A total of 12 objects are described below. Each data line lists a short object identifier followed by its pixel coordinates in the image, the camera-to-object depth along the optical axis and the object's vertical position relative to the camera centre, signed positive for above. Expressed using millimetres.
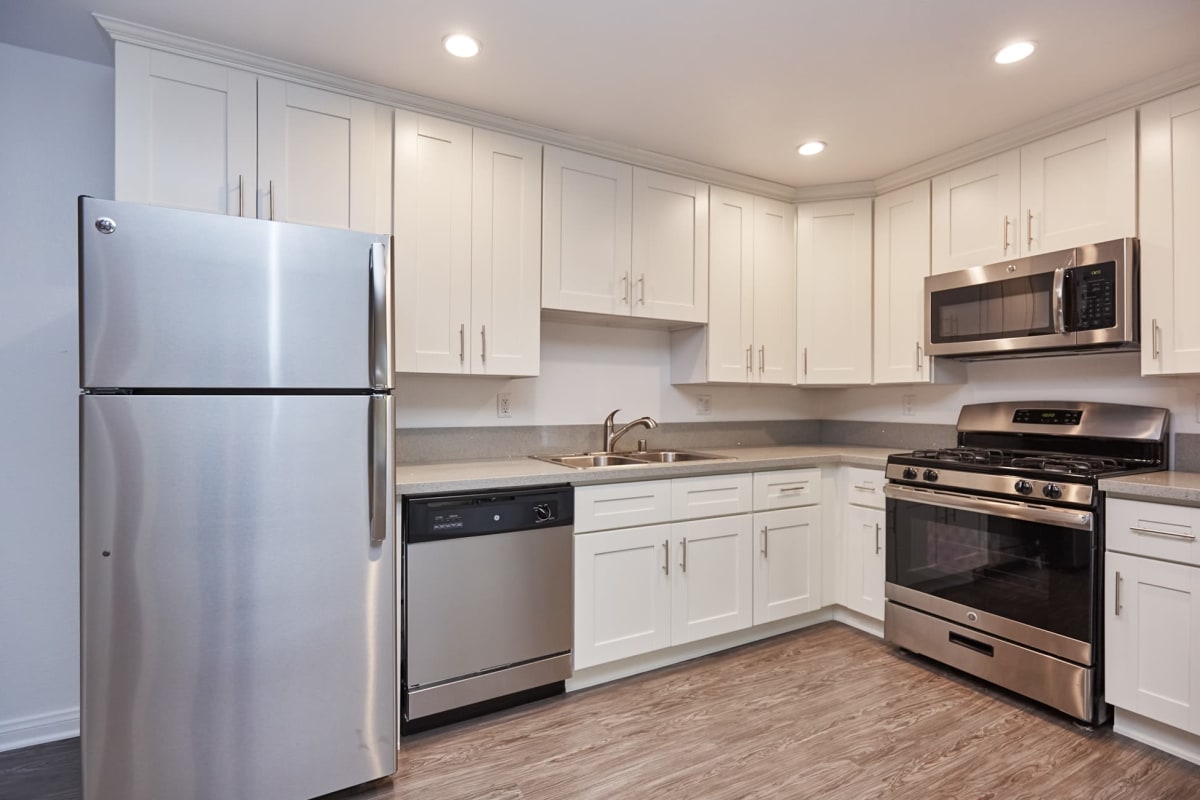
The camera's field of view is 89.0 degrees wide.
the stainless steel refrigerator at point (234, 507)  1540 -288
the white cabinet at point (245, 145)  1948 +881
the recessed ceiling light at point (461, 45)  2023 +1198
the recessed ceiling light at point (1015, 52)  2043 +1190
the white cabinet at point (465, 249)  2385 +621
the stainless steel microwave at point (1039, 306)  2336 +407
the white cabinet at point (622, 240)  2721 +760
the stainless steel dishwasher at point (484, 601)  2104 -734
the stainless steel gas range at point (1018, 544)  2191 -577
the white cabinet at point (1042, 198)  2385 +879
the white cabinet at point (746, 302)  3199 +540
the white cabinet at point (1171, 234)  2184 +613
